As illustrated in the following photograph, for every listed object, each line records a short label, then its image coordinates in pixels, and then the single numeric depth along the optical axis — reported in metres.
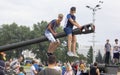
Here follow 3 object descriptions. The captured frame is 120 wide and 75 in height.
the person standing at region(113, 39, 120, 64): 22.37
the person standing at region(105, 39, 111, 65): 22.70
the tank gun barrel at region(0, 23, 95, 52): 7.32
